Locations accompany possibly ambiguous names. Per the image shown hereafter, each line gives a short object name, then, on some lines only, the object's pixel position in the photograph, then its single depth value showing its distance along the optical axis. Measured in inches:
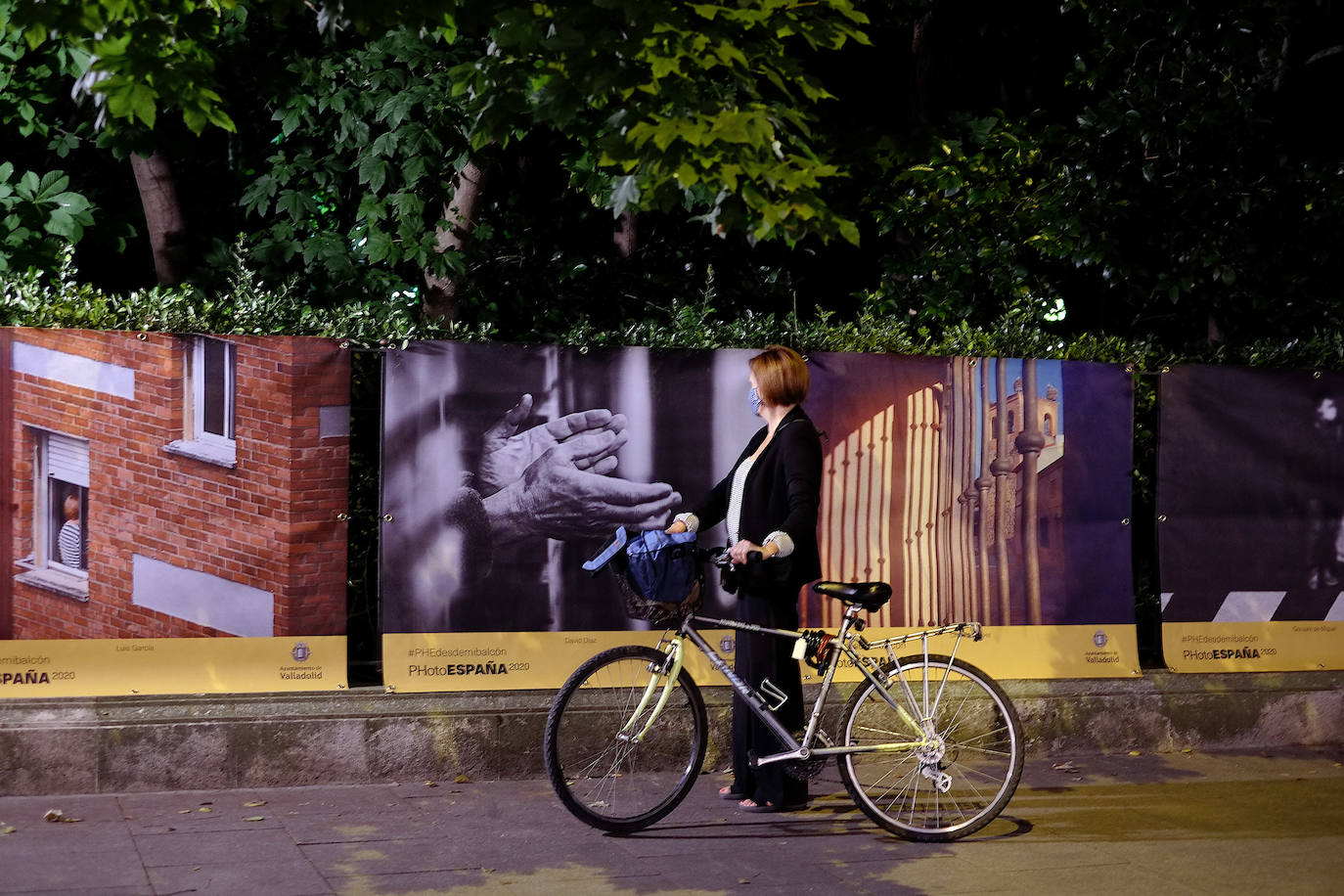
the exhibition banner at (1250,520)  332.2
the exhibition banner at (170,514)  268.1
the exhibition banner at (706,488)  287.3
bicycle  247.8
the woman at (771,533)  257.3
